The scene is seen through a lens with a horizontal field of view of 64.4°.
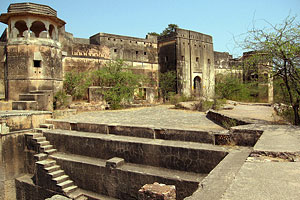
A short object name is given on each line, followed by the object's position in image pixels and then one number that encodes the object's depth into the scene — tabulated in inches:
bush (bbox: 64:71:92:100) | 517.3
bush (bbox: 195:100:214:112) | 449.7
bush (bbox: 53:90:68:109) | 426.6
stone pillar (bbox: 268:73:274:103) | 712.5
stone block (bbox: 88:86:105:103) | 498.9
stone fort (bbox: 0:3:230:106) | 400.2
